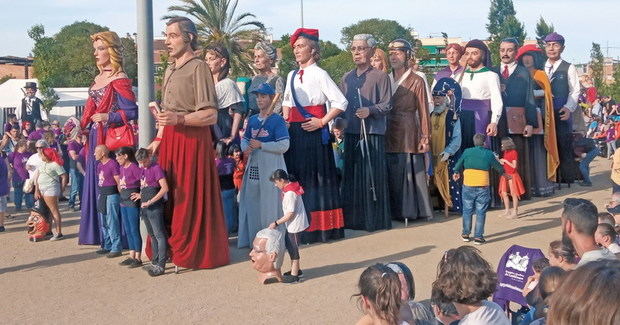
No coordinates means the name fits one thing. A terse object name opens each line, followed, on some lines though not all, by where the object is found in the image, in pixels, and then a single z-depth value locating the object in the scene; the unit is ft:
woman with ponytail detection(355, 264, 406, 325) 11.80
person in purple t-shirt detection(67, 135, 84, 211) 38.09
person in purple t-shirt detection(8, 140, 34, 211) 38.70
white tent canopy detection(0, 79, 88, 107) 105.09
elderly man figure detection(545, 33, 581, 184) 37.81
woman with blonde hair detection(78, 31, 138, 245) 25.63
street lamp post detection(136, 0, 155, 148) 24.09
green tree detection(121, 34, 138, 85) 147.35
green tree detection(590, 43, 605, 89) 111.14
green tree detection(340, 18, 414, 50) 246.80
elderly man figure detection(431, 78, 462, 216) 32.27
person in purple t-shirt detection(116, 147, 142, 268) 23.90
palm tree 123.95
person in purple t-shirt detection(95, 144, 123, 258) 25.02
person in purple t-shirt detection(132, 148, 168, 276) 22.62
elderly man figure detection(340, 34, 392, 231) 28.30
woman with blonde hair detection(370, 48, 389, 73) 32.48
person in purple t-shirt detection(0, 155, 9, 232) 32.65
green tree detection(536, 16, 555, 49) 170.91
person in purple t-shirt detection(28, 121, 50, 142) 39.83
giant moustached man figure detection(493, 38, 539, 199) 34.76
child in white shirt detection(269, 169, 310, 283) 21.67
